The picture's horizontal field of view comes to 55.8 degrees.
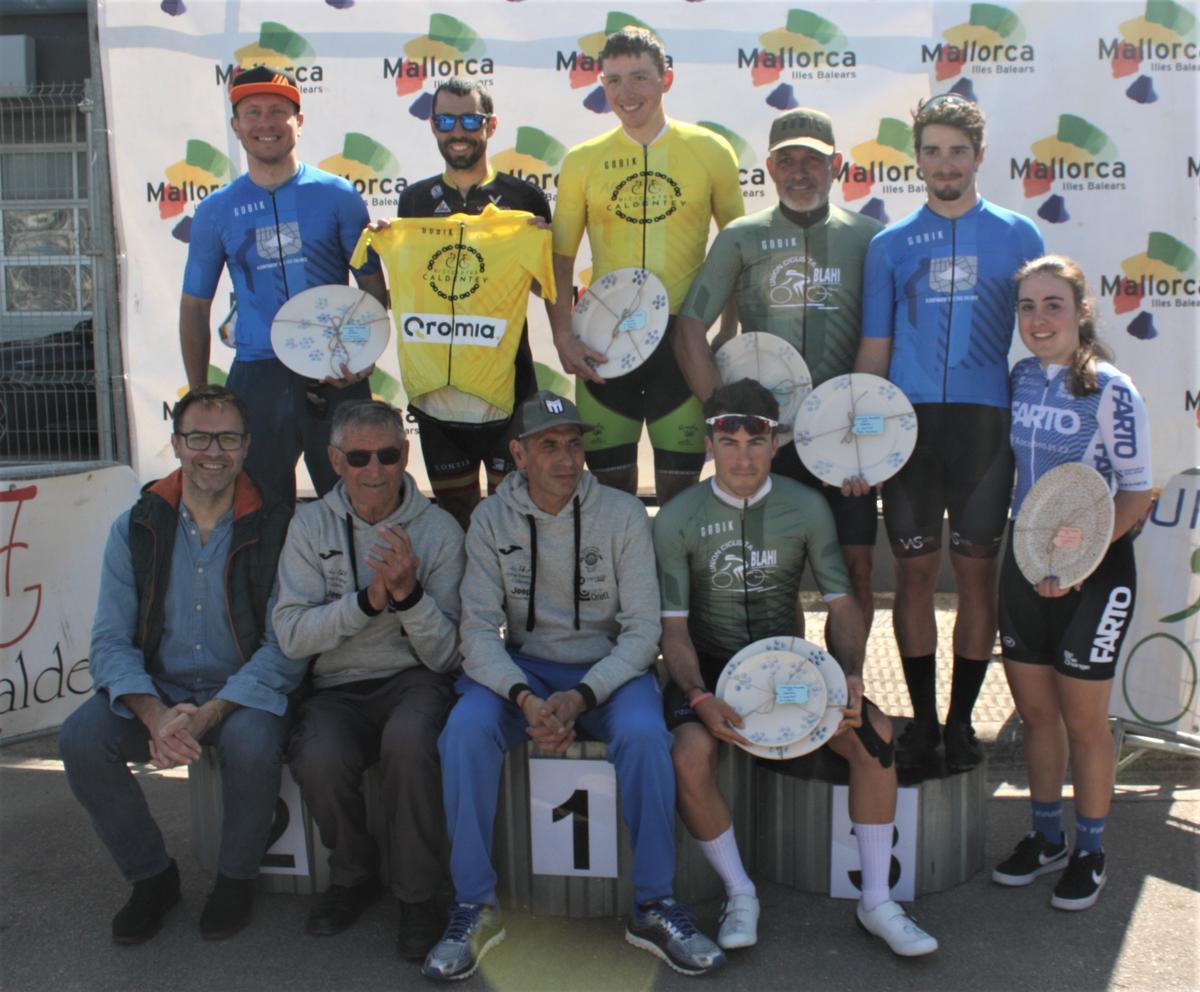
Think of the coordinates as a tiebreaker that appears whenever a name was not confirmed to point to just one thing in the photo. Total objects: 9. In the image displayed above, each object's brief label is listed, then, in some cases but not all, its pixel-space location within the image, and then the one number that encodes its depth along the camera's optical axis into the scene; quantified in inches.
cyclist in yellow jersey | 152.5
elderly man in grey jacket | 120.6
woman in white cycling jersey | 123.3
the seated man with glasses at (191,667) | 123.2
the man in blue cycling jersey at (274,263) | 158.9
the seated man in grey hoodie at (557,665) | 117.6
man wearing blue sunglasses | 151.6
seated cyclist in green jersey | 120.3
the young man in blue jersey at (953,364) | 137.9
